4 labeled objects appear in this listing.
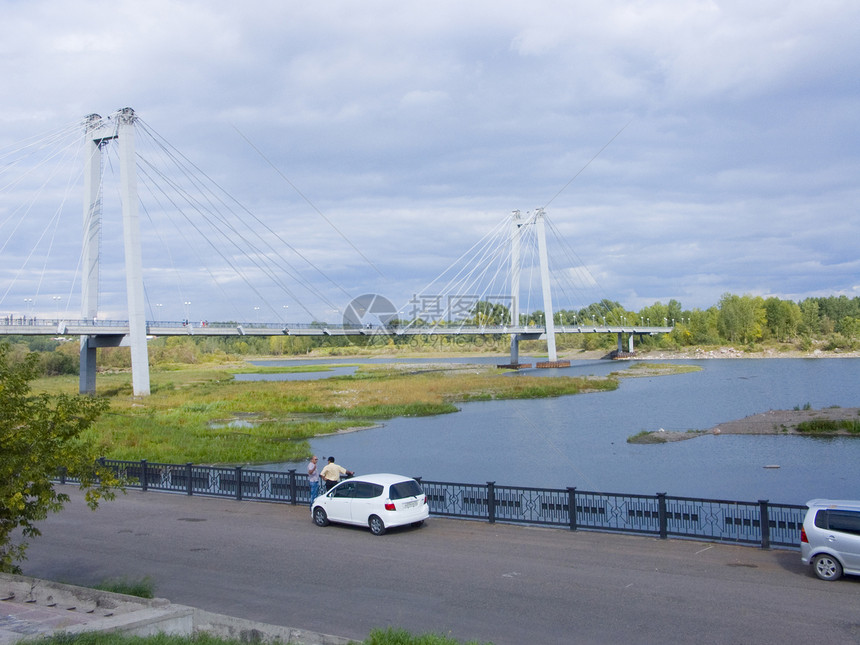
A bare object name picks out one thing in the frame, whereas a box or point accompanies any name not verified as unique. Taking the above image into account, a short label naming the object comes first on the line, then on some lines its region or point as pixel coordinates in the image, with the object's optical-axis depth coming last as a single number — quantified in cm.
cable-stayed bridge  6362
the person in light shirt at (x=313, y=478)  2137
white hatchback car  1750
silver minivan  1258
